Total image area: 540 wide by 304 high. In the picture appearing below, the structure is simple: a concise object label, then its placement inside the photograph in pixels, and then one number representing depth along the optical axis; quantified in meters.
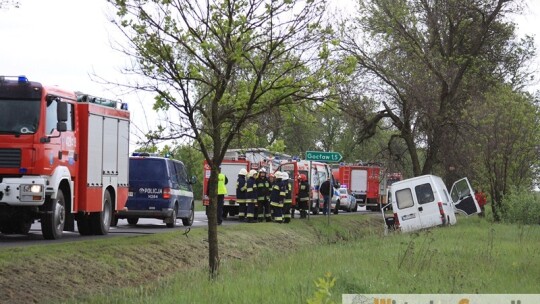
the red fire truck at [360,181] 59.66
